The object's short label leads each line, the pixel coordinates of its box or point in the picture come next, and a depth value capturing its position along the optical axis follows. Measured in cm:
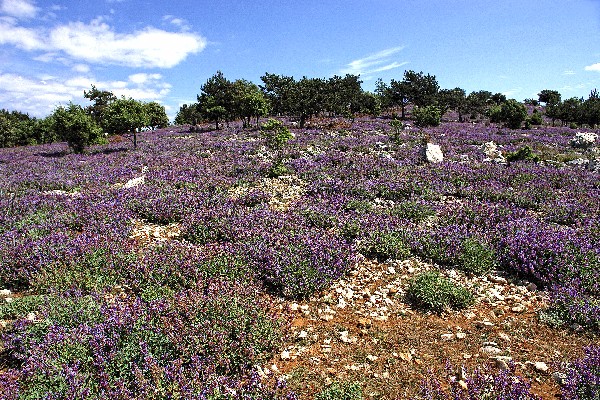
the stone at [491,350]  499
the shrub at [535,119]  5152
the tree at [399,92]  6375
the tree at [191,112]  5603
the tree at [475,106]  5862
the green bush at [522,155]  1978
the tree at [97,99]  6456
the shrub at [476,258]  739
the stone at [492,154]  1941
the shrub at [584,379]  392
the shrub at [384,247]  802
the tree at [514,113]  4369
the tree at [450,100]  5928
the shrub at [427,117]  4125
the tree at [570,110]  5288
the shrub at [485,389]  376
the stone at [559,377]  436
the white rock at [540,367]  462
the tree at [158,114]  5230
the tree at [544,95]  8332
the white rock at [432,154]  1891
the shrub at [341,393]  420
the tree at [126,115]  2816
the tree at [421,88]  6347
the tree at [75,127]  2552
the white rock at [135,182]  1426
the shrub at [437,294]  621
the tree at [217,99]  4625
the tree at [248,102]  4134
